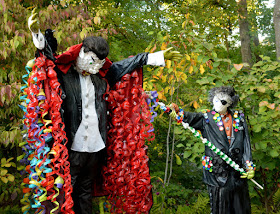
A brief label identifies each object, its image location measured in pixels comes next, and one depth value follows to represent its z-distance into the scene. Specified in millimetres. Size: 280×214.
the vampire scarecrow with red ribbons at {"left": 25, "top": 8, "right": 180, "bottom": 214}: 2346
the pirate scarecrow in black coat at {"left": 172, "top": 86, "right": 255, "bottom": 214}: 2869
